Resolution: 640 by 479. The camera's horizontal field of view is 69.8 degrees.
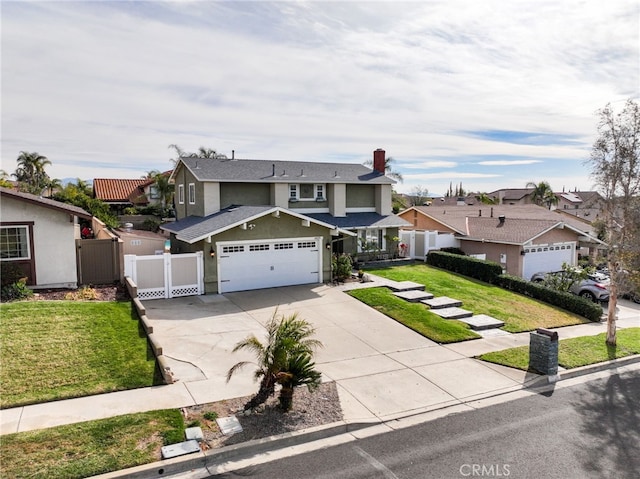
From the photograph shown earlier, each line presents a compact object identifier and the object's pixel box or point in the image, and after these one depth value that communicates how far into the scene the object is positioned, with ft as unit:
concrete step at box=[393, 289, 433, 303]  60.34
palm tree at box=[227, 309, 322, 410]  28.37
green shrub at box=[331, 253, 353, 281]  70.54
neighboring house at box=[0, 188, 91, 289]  49.88
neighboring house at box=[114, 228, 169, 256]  77.82
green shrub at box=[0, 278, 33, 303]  45.50
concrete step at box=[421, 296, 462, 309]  58.70
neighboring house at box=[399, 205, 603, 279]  87.25
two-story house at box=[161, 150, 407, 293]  62.54
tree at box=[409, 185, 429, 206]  253.55
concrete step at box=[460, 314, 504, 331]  52.49
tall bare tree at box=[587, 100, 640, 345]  47.01
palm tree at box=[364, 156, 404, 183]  132.26
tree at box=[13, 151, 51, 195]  185.16
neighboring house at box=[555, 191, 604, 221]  184.41
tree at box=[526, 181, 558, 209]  212.64
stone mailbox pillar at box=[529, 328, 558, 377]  38.14
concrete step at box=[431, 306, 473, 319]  55.13
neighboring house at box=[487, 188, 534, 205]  254.06
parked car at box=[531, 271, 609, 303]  76.54
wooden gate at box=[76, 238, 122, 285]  54.90
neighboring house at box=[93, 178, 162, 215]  153.58
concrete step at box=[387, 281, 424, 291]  65.21
